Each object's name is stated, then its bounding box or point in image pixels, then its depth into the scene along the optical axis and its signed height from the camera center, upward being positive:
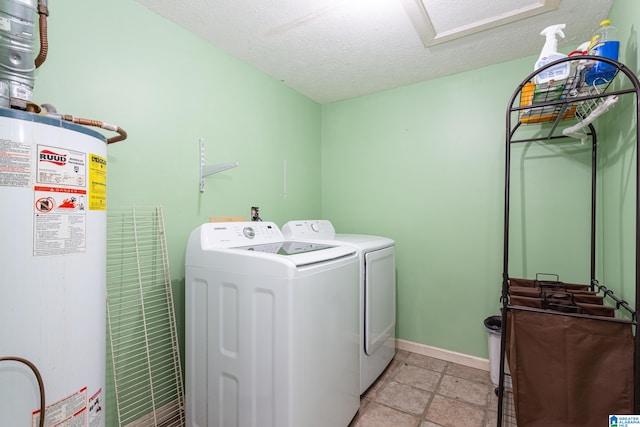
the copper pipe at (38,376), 0.77 -0.47
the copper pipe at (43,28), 1.09 +0.71
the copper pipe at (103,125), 1.01 +0.34
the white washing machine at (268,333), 1.22 -0.58
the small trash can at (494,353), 1.99 -1.02
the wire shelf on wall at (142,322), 1.44 -0.60
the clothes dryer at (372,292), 1.87 -0.59
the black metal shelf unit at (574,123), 1.09 +0.51
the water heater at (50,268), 0.77 -0.17
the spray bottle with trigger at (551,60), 1.29 +0.73
